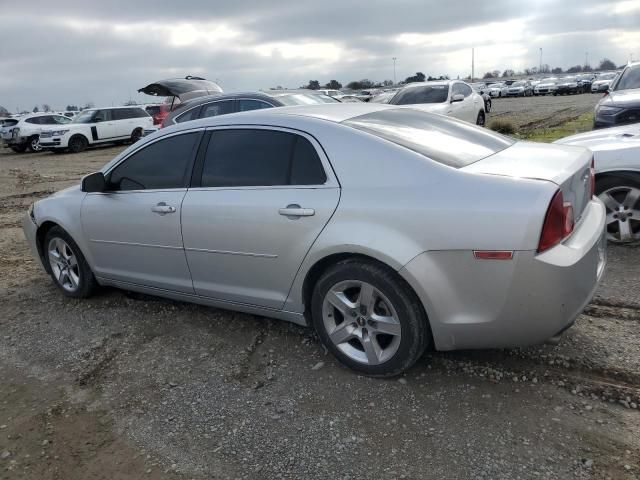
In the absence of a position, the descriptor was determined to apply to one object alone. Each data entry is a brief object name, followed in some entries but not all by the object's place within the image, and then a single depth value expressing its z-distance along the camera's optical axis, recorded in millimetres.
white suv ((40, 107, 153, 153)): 20938
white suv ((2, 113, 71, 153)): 23078
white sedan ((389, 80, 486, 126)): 12594
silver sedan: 2729
